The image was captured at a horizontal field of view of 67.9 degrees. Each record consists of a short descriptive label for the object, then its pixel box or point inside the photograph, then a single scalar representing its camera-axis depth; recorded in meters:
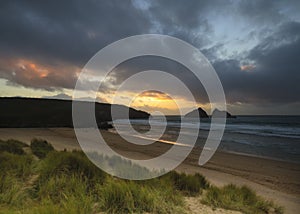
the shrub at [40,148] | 9.00
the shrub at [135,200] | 4.23
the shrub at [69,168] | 5.44
